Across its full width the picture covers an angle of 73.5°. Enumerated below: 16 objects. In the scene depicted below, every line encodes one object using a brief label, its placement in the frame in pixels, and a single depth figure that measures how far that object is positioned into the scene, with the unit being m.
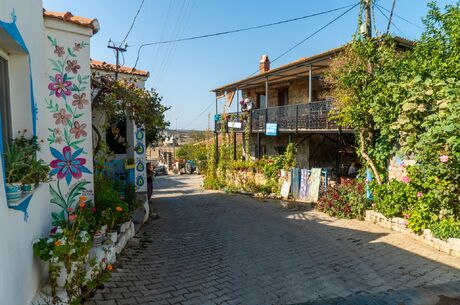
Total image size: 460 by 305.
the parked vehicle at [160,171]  37.05
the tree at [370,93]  7.51
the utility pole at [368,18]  8.66
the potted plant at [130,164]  8.50
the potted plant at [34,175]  2.98
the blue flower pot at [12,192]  2.67
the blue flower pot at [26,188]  2.95
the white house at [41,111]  2.88
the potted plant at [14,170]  2.69
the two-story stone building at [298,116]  12.09
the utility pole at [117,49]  13.41
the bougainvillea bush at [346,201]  8.66
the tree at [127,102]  6.32
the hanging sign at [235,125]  17.23
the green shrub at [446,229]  5.89
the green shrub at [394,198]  7.01
